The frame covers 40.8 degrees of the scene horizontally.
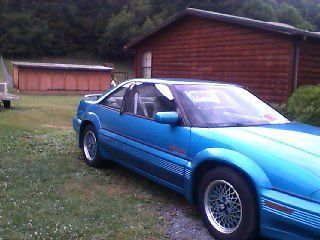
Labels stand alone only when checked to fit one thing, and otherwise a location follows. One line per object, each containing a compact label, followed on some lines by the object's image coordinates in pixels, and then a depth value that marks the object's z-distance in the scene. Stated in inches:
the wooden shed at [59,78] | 1113.4
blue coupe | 129.8
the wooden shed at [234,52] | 499.2
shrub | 338.0
